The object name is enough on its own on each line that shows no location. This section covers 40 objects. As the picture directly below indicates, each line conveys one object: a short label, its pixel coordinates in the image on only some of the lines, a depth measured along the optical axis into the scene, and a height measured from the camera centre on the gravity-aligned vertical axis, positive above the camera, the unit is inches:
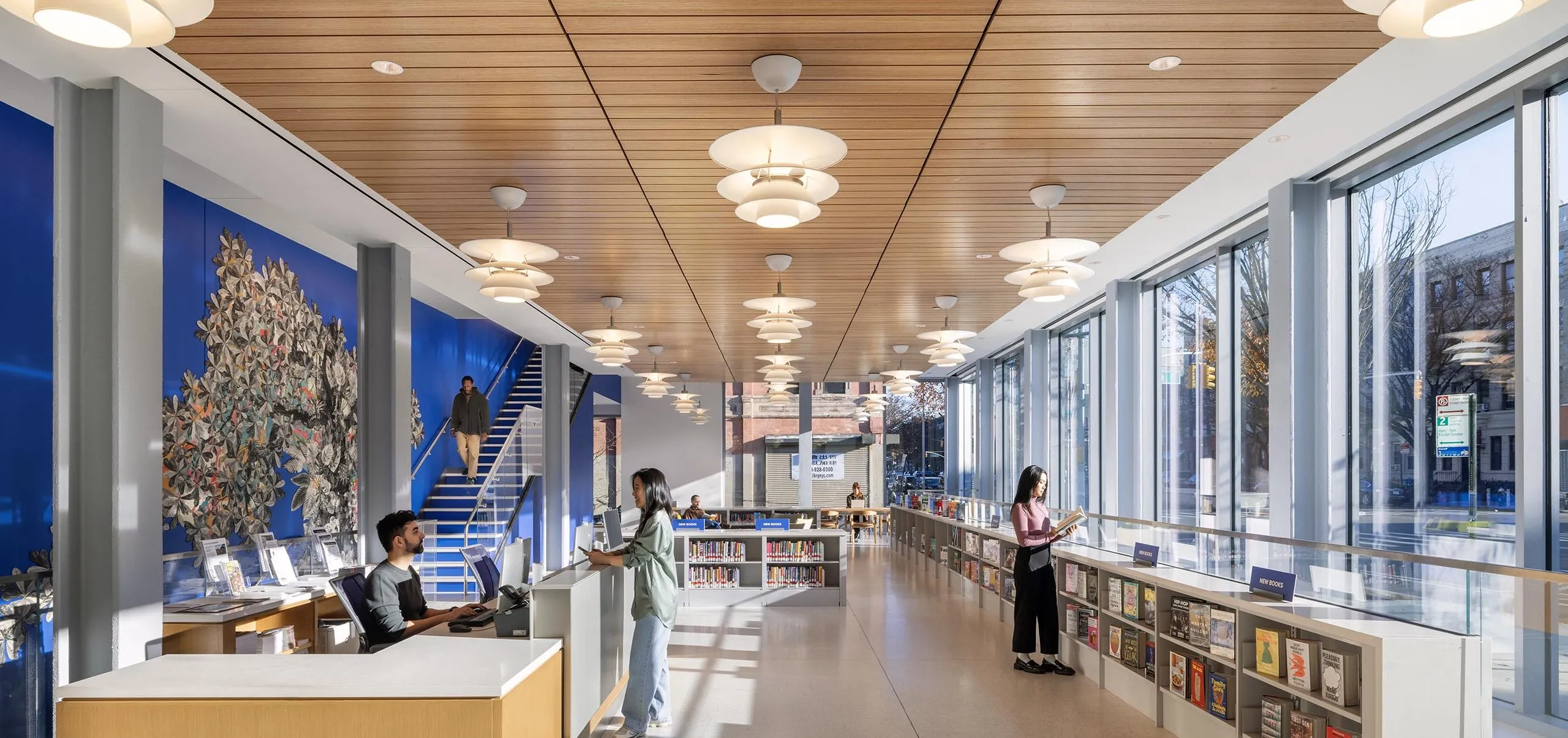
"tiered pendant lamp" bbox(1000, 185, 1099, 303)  235.3 +30.2
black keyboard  218.0 -49.4
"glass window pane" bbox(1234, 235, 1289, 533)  365.7 +1.1
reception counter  138.0 -42.4
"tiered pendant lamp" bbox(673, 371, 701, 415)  767.7 -9.1
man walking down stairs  578.2 -17.6
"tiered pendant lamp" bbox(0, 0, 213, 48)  109.1 +40.7
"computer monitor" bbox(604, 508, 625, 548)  378.9 -53.2
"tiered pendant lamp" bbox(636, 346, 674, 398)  581.6 +1.9
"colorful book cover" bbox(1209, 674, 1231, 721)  224.2 -68.1
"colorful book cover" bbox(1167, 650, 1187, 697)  243.4 -68.4
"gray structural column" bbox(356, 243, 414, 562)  344.8 +1.0
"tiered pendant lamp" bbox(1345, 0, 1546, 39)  111.0 +41.2
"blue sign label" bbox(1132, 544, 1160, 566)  276.5 -45.4
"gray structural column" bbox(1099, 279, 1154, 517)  475.5 -0.4
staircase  514.6 -69.0
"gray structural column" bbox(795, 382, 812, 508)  964.6 -48.9
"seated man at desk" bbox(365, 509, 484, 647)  213.3 -43.5
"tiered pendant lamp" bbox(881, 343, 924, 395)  546.1 +3.0
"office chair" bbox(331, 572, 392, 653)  213.9 -44.3
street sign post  249.6 -10.3
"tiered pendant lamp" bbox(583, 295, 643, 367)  373.7 +16.0
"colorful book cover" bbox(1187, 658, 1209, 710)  233.0 -67.8
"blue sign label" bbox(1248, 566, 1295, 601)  206.1 -40.3
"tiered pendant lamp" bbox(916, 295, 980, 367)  386.3 +17.0
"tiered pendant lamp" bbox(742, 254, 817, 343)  328.2 +22.8
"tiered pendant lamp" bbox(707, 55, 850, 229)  154.3 +36.1
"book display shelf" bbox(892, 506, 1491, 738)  163.5 -54.5
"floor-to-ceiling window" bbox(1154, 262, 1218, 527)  413.1 -2.6
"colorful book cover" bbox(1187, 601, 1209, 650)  233.4 -55.1
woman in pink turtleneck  312.8 -60.6
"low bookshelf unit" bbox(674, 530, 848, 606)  486.9 -87.0
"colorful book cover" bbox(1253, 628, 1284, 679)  203.6 -53.3
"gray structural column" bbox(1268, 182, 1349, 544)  303.9 +7.3
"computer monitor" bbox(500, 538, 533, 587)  249.1 -42.8
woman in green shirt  239.6 -48.9
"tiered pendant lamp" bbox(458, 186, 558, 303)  236.2 +30.7
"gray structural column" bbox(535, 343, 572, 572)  664.4 -58.7
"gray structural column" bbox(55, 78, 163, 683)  193.9 +1.8
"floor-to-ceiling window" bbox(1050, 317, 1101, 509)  570.3 -14.8
